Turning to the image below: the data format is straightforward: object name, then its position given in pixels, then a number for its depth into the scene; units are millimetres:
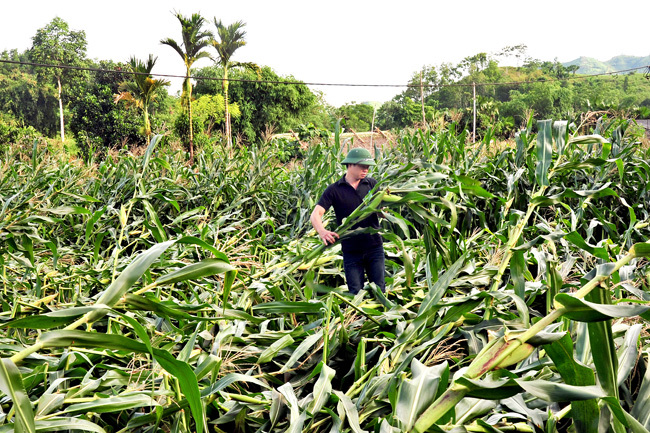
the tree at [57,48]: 40844
